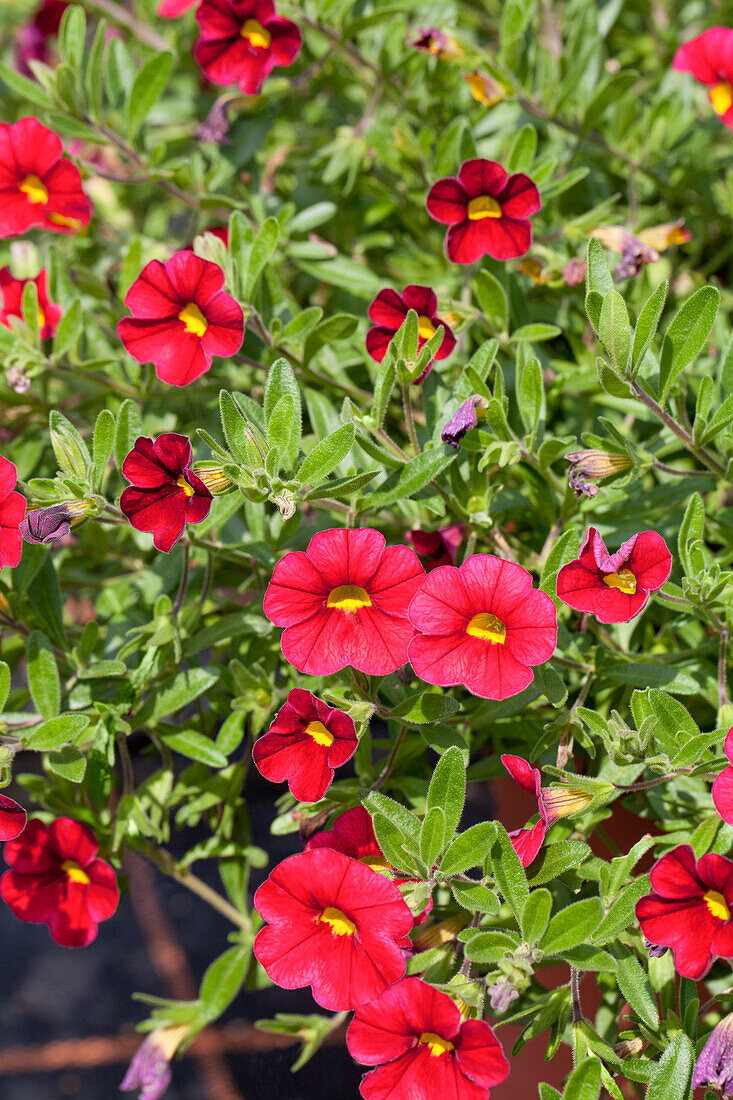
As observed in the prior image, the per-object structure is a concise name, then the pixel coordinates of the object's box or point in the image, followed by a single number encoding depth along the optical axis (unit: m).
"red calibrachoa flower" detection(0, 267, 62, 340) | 0.77
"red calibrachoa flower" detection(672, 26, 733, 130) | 0.78
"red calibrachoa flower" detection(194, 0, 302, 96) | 0.77
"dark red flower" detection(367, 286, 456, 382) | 0.72
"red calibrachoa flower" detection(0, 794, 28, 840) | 0.69
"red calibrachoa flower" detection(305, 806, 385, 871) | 0.70
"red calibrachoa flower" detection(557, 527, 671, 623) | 0.68
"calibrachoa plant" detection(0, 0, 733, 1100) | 0.69
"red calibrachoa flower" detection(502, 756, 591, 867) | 0.69
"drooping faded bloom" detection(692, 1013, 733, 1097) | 0.68
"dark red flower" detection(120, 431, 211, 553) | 0.69
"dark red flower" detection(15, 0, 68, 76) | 0.91
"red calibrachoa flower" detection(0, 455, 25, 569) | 0.69
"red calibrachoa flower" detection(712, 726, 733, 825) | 0.68
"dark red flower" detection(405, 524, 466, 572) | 0.74
